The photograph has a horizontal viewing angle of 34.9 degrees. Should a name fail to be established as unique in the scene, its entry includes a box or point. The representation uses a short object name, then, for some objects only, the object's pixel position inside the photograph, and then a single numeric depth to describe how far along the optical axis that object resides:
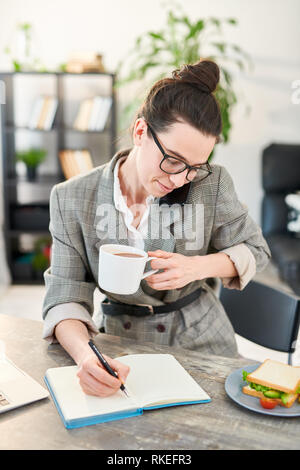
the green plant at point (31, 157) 3.60
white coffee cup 0.95
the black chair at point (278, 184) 3.59
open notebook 0.84
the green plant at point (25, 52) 3.54
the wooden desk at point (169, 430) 0.78
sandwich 0.89
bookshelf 3.59
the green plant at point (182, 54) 3.13
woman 1.10
